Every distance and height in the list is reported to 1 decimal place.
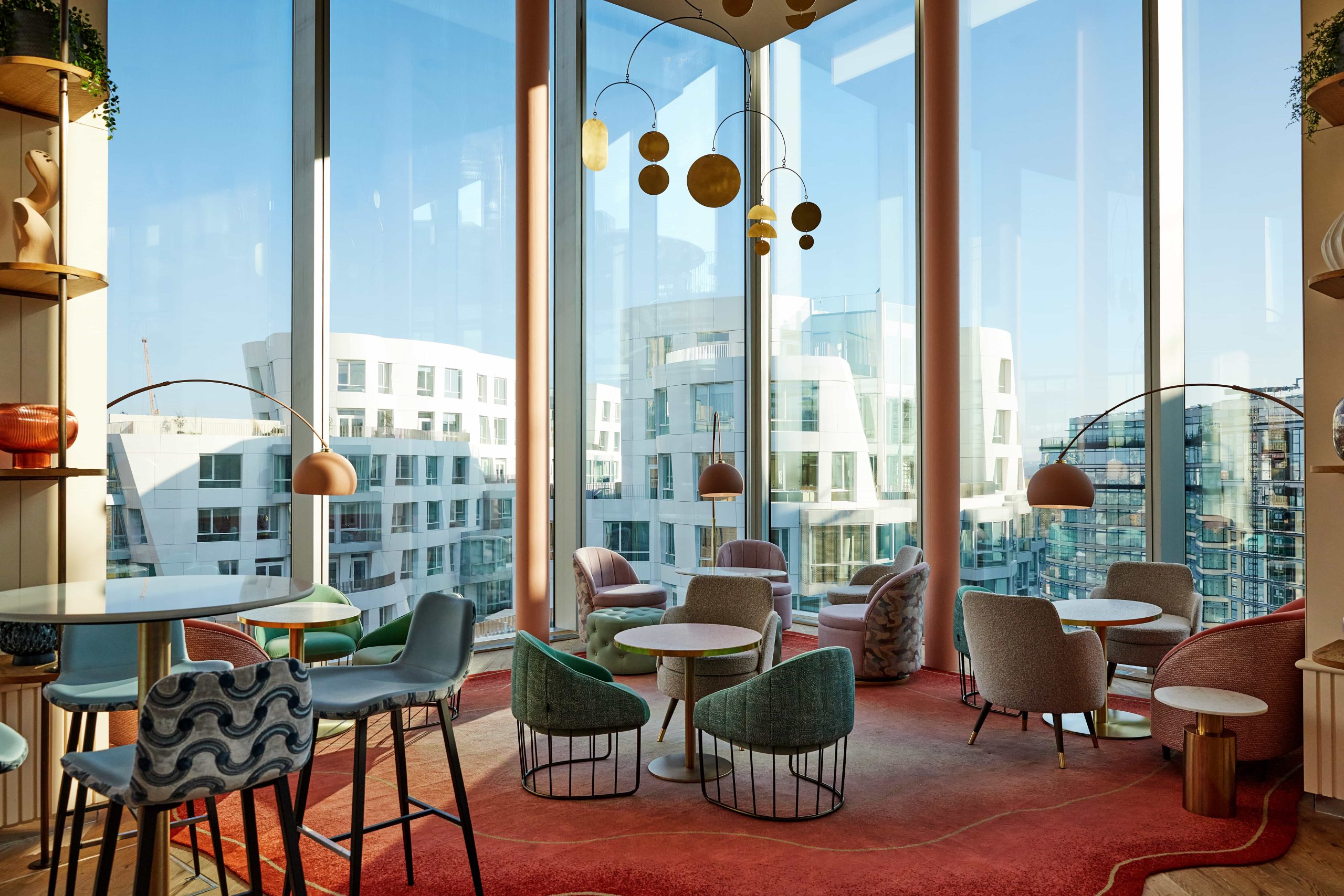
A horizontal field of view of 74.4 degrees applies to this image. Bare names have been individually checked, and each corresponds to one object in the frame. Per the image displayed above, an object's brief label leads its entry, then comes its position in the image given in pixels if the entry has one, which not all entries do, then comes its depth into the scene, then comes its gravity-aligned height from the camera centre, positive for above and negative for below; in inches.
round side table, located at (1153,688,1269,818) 150.4 -51.1
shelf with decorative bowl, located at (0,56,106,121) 137.2 +60.4
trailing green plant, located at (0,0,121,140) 139.6 +68.0
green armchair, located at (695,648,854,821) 145.5 -43.6
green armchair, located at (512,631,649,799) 152.3 -42.9
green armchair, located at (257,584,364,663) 209.0 -43.4
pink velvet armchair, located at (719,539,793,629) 303.6 -33.1
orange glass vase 137.3 +4.6
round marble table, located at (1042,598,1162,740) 191.6 -34.9
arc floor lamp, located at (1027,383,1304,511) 196.2 -6.7
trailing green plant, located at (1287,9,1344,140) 147.3 +66.9
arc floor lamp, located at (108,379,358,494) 192.4 -3.0
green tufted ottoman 248.5 -50.9
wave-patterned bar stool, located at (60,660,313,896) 81.2 -27.3
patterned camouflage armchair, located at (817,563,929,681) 236.5 -46.7
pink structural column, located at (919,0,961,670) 254.5 +43.9
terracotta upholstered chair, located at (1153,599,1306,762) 161.6 -39.8
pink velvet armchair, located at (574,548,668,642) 272.1 -40.2
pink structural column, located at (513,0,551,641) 268.7 +41.8
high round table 82.9 -14.5
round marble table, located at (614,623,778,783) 164.1 -35.1
